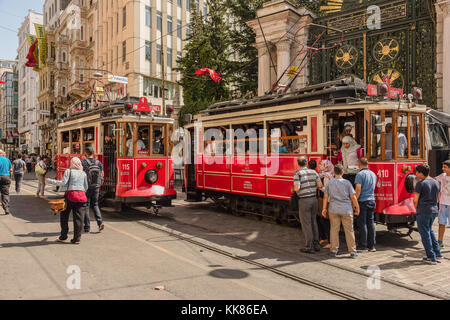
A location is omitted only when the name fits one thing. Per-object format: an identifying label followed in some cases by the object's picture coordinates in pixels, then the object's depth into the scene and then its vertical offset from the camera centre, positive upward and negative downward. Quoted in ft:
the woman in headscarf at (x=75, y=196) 24.95 -2.31
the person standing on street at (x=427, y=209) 21.59 -2.77
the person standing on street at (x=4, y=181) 36.29 -1.83
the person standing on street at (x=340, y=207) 22.71 -2.79
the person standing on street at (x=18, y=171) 54.07 -1.30
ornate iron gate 49.65 +15.99
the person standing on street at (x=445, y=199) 24.27 -2.48
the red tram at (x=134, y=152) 35.01 +0.89
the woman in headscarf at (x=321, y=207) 26.43 -3.34
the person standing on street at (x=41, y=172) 46.73 -1.27
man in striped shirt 23.79 -2.33
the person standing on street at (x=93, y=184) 28.63 -1.73
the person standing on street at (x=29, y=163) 105.40 -0.35
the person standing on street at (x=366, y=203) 24.12 -2.70
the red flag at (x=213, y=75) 59.97 +13.91
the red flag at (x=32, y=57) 137.51 +38.66
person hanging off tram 26.25 +0.32
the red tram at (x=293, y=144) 25.93 +1.37
